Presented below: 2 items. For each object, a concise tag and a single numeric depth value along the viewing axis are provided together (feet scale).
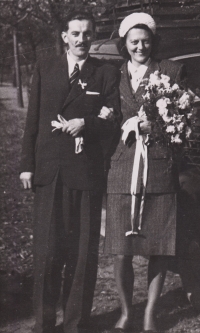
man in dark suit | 10.91
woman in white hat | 11.01
